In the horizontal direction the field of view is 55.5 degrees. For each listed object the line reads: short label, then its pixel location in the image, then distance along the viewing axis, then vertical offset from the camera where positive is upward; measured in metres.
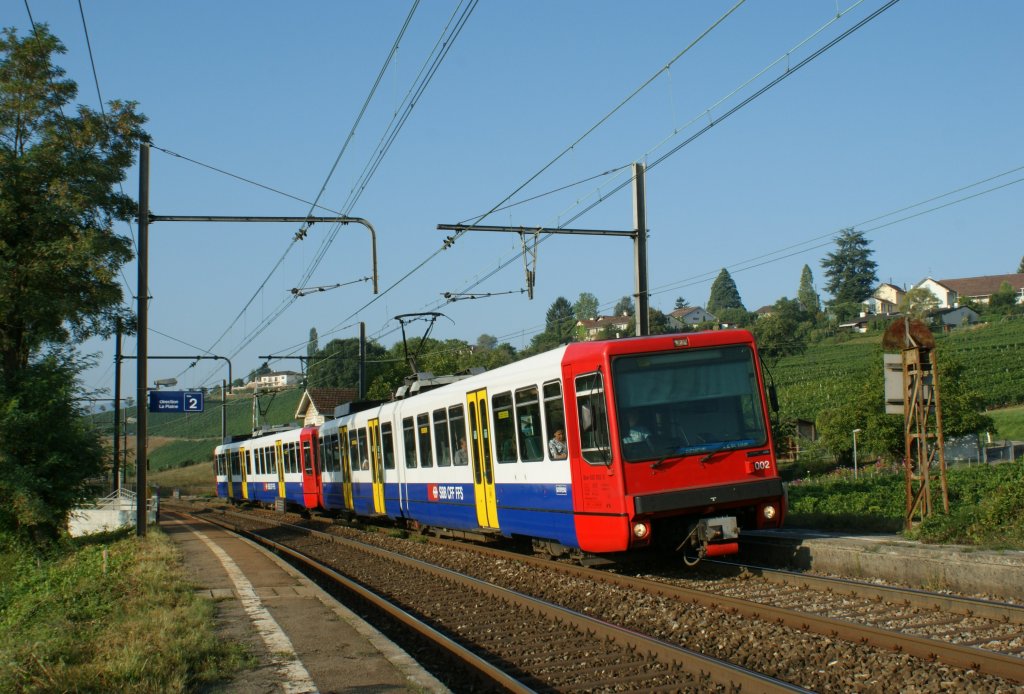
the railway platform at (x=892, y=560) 8.94 -1.05
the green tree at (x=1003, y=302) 95.38 +15.17
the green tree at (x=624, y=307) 169.25 +30.76
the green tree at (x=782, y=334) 77.88 +11.44
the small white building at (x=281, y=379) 159.68 +22.56
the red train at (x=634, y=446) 10.70 +0.40
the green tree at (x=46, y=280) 24.31 +6.42
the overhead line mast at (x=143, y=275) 19.10 +5.16
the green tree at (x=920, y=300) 105.50 +16.94
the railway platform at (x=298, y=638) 6.62 -1.10
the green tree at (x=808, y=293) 174.00 +32.53
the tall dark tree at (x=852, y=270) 150.88 +29.52
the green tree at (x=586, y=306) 184.25 +33.67
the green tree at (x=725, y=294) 196.50 +35.85
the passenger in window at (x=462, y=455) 15.19 +0.63
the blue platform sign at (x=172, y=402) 36.72 +4.48
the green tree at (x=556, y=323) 91.90 +24.10
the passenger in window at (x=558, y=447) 11.73 +0.48
